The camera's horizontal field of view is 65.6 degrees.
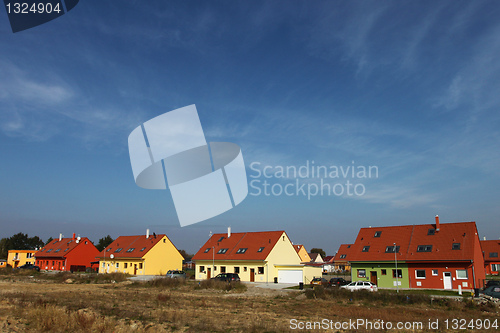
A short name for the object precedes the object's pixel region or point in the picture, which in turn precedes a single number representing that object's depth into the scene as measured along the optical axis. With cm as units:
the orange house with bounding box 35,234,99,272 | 6594
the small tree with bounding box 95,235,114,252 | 10226
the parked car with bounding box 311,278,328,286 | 3949
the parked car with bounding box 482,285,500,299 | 2773
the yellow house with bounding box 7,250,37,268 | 7977
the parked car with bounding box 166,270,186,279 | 4816
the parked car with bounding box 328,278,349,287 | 3701
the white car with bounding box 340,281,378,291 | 3266
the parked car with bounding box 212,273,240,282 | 4121
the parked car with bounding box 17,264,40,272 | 6601
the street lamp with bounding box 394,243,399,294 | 3696
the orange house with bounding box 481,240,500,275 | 6394
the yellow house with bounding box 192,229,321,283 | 4597
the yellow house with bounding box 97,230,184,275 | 5622
